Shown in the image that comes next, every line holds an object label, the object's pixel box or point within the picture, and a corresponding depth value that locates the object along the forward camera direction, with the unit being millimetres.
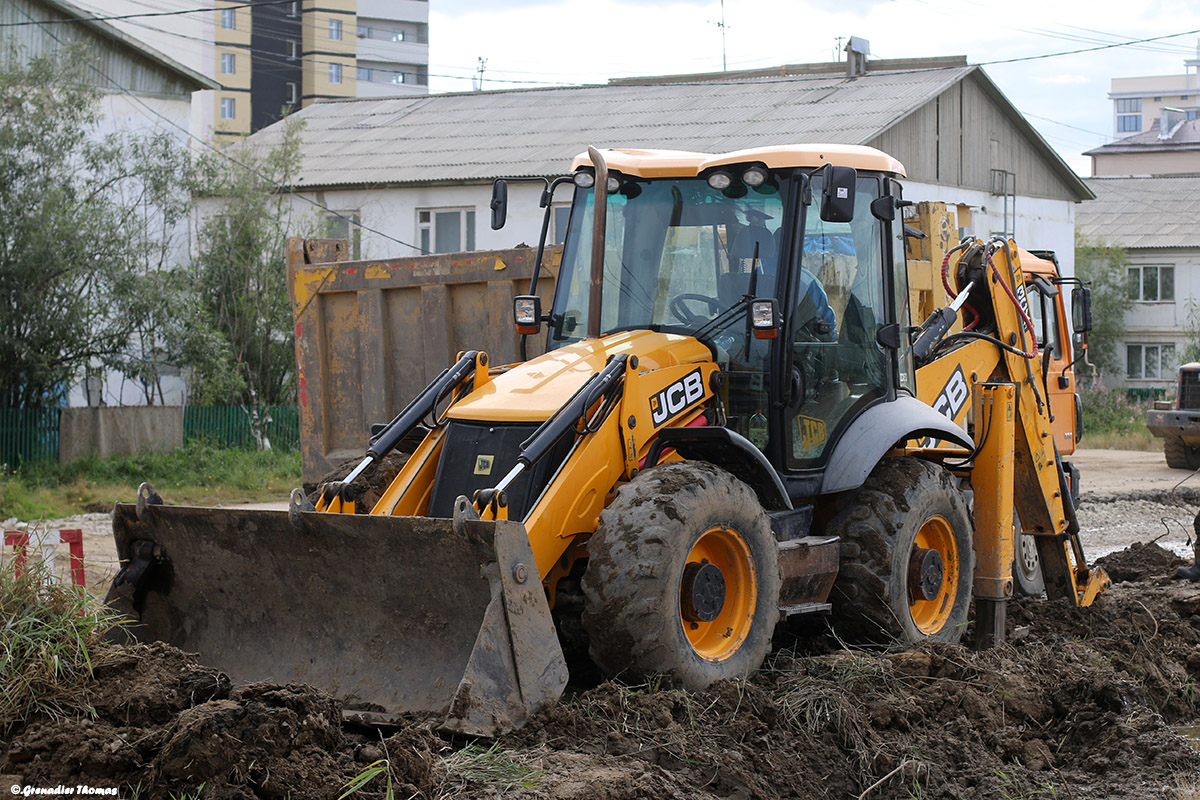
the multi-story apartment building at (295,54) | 71875
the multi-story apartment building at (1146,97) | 125062
